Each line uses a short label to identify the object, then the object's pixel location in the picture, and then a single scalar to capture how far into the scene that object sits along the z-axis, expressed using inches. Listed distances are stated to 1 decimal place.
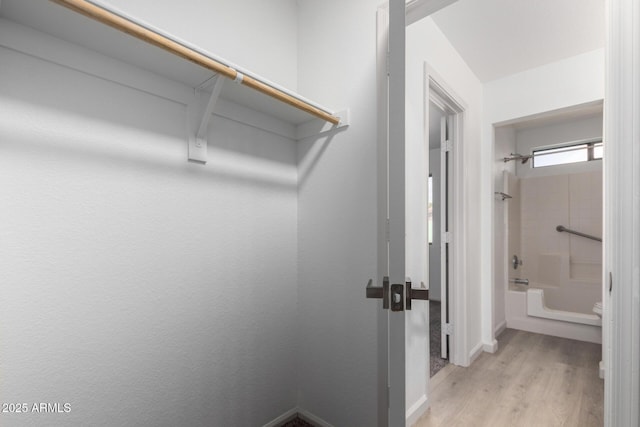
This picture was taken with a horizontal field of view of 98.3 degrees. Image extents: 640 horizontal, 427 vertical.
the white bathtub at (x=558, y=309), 104.5
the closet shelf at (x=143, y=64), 32.3
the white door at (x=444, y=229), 88.5
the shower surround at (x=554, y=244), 123.6
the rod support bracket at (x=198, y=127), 47.5
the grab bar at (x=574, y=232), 128.9
